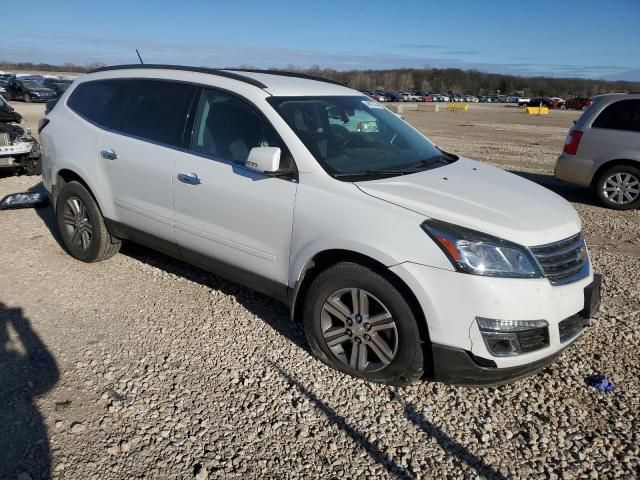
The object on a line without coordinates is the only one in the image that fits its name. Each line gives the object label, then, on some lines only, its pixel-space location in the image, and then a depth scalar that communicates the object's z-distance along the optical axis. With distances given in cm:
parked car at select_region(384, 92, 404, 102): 7562
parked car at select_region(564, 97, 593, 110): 7344
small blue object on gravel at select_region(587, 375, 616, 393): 321
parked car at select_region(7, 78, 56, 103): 3284
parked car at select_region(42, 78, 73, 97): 3459
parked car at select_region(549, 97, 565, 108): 7872
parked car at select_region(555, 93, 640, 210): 777
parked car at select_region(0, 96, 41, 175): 867
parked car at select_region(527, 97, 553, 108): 7533
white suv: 278
